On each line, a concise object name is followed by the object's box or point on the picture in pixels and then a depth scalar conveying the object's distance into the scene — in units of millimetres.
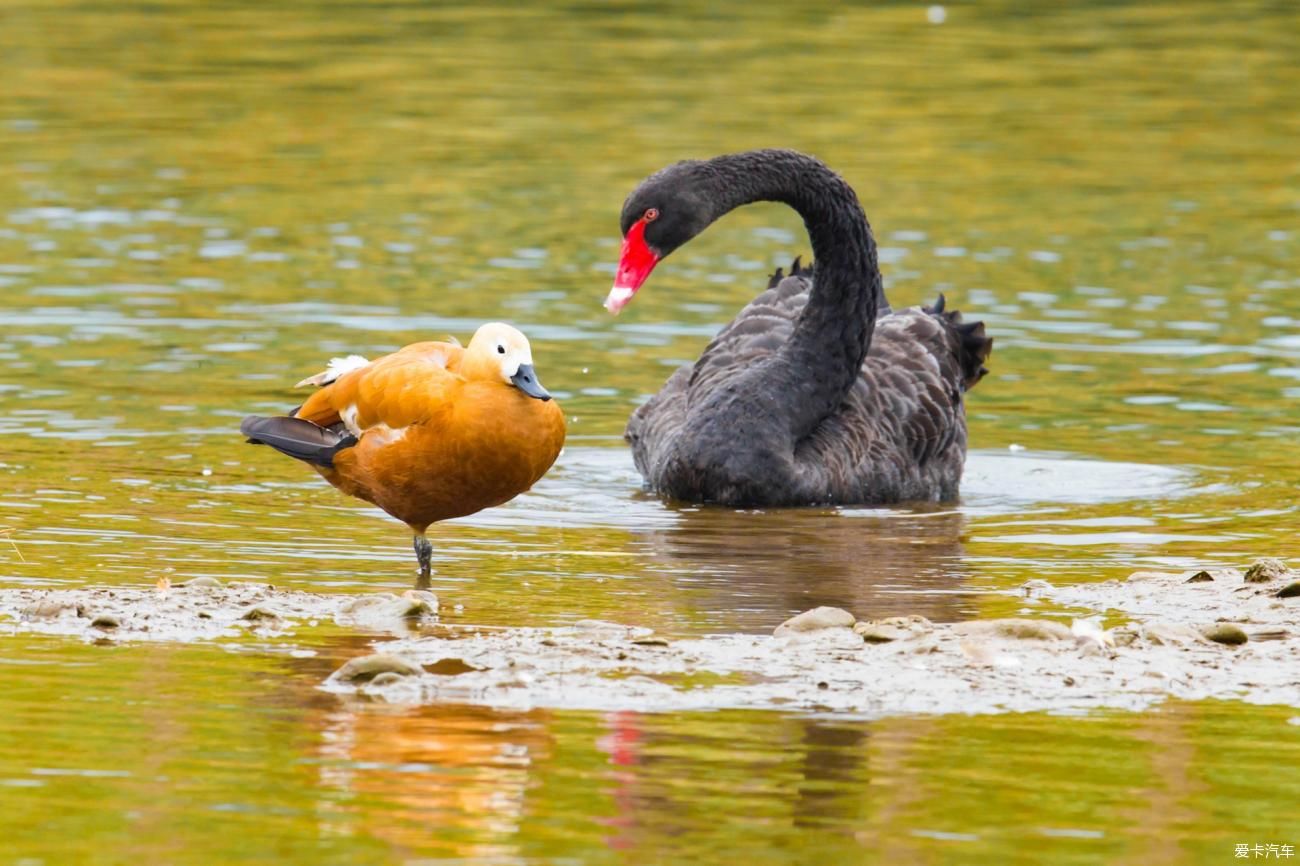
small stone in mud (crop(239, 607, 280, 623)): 15492
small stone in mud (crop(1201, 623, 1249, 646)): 14805
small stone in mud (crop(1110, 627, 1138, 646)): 14836
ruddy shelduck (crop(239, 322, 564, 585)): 15703
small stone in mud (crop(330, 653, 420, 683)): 13703
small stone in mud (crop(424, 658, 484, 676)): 13969
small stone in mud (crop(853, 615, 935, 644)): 14812
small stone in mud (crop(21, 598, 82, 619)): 15367
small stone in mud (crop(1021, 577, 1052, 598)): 17330
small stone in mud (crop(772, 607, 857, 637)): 15258
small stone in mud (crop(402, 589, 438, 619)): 15805
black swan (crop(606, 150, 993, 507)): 21469
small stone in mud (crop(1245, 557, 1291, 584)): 16734
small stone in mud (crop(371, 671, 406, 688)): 13586
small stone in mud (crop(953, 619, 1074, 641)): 14773
